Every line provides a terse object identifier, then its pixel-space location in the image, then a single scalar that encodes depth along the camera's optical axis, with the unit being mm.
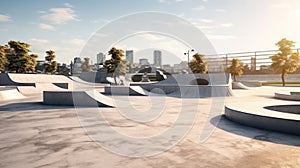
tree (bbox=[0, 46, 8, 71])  34525
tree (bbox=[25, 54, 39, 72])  37656
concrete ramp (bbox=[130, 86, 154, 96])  19734
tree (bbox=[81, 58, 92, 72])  80369
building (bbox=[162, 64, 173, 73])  66188
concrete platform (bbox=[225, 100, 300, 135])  6695
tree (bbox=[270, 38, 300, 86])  37281
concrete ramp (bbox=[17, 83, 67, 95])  20984
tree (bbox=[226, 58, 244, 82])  47688
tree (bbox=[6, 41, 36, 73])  36634
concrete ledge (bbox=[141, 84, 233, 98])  19000
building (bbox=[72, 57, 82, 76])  69794
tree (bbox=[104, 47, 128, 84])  37719
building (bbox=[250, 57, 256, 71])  55594
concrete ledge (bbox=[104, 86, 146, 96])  19844
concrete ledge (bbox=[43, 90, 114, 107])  12227
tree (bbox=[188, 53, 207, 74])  42844
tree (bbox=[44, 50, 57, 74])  46531
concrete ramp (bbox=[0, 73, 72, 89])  26277
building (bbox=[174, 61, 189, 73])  55878
